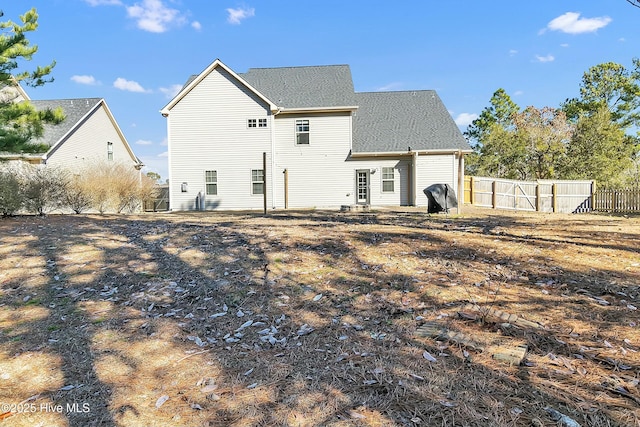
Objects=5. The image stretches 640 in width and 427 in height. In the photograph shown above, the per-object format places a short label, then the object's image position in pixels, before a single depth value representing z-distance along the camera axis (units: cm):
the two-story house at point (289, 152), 1794
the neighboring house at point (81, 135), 2023
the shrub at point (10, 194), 949
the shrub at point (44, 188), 1059
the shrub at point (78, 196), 1183
